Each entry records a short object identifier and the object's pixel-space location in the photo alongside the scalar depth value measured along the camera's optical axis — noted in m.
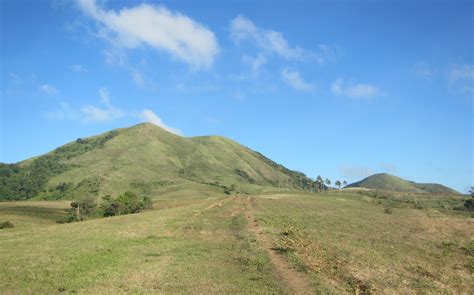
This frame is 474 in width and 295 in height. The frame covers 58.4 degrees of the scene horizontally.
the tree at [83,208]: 99.68
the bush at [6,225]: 72.61
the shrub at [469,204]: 129.32
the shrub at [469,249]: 42.56
